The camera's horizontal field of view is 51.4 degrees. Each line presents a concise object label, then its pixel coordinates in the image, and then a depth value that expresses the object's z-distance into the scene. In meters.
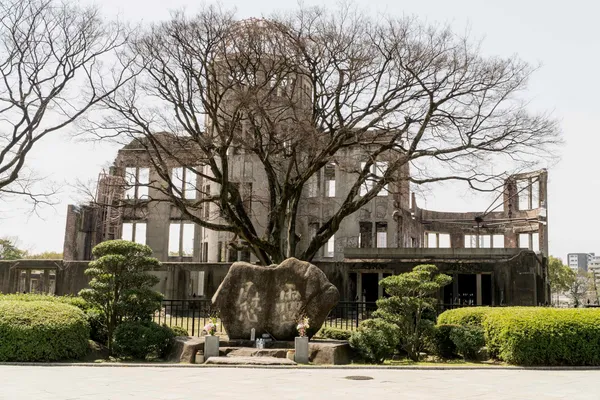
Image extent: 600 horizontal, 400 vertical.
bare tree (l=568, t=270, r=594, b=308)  65.12
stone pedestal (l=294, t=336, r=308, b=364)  13.72
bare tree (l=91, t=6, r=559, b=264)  20.66
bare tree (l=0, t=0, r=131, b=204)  22.12
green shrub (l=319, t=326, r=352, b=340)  17.64
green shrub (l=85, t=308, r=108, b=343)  15.98
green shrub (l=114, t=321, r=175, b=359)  14.54
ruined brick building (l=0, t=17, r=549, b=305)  27.33
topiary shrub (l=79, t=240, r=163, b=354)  15.58
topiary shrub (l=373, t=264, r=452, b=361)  14.81
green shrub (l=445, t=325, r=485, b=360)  14.62
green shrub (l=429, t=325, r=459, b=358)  15.23
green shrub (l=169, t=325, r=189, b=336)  17.02
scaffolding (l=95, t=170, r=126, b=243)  38.44
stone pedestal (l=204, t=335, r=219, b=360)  13.94
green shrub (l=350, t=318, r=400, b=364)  14.30
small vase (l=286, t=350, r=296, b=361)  13.94
